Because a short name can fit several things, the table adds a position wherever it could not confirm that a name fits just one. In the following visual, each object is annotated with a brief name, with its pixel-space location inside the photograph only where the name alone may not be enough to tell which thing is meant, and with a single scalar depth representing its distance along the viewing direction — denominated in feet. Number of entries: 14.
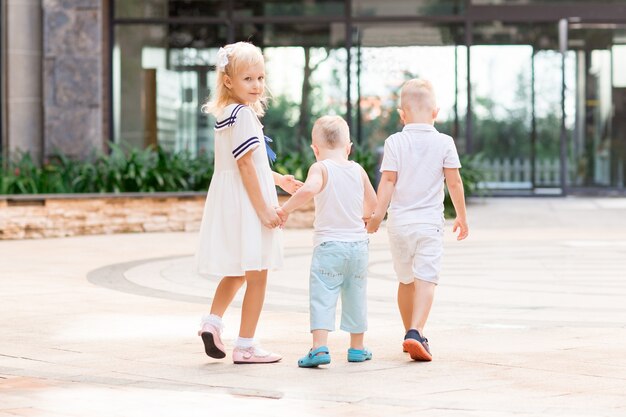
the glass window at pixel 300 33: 75.00
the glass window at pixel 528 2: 75.31
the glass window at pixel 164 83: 74.02
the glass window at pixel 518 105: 77.41
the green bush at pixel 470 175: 67.76
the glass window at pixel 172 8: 73.97
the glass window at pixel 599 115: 77.61
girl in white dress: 21.18
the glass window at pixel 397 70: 75.36
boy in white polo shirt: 22.06
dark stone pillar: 66.28
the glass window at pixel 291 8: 74.59
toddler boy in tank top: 21.39
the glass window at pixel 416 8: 74.95
